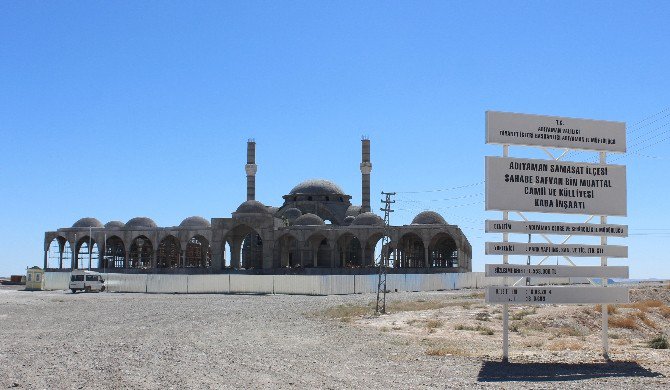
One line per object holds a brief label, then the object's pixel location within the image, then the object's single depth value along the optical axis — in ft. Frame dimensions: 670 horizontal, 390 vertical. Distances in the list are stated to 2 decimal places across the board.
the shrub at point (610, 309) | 86.04
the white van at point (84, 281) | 166.71
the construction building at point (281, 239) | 234.58
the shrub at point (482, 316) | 79.48
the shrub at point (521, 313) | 80.79
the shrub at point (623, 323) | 76.79
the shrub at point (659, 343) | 53.83
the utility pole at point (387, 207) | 107.06
